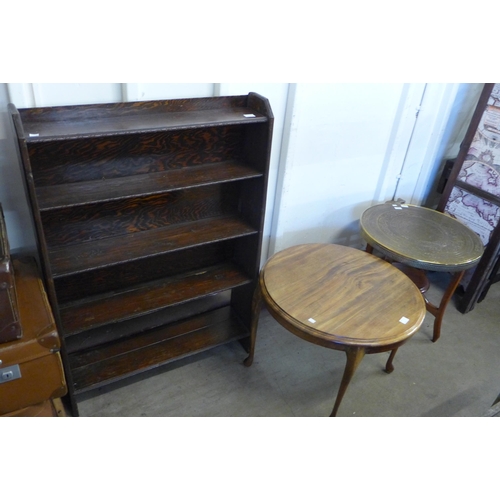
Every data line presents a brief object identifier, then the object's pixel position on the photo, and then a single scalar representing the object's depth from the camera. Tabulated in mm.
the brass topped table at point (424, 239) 2148
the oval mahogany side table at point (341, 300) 1692
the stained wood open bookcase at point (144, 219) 1579
